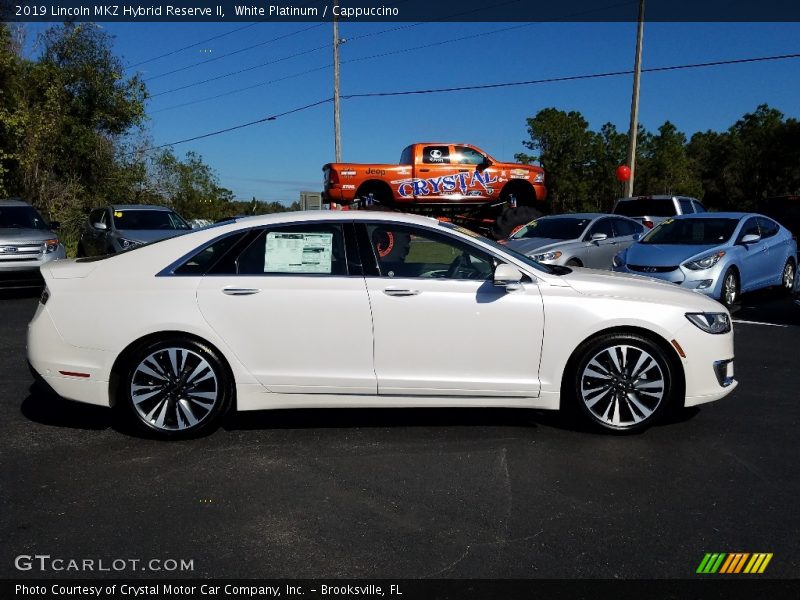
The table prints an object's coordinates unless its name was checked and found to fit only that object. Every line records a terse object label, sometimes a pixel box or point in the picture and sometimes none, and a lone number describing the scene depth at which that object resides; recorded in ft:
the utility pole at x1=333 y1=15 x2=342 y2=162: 102.63
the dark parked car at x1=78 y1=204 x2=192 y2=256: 47.73
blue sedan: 35.42
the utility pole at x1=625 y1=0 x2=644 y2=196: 86.79
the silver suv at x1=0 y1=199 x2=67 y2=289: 40.73
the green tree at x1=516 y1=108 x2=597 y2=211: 194.39
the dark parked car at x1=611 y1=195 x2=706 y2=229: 57.57
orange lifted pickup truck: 59.11
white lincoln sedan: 15.83
